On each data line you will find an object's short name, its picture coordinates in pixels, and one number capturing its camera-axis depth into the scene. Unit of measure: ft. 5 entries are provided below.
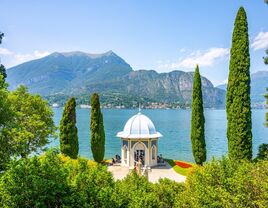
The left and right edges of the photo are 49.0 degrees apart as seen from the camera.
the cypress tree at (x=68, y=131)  93.15
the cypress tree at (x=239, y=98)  67.36
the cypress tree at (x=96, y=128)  102.53
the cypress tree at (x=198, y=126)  93.09
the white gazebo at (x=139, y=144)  105.50
